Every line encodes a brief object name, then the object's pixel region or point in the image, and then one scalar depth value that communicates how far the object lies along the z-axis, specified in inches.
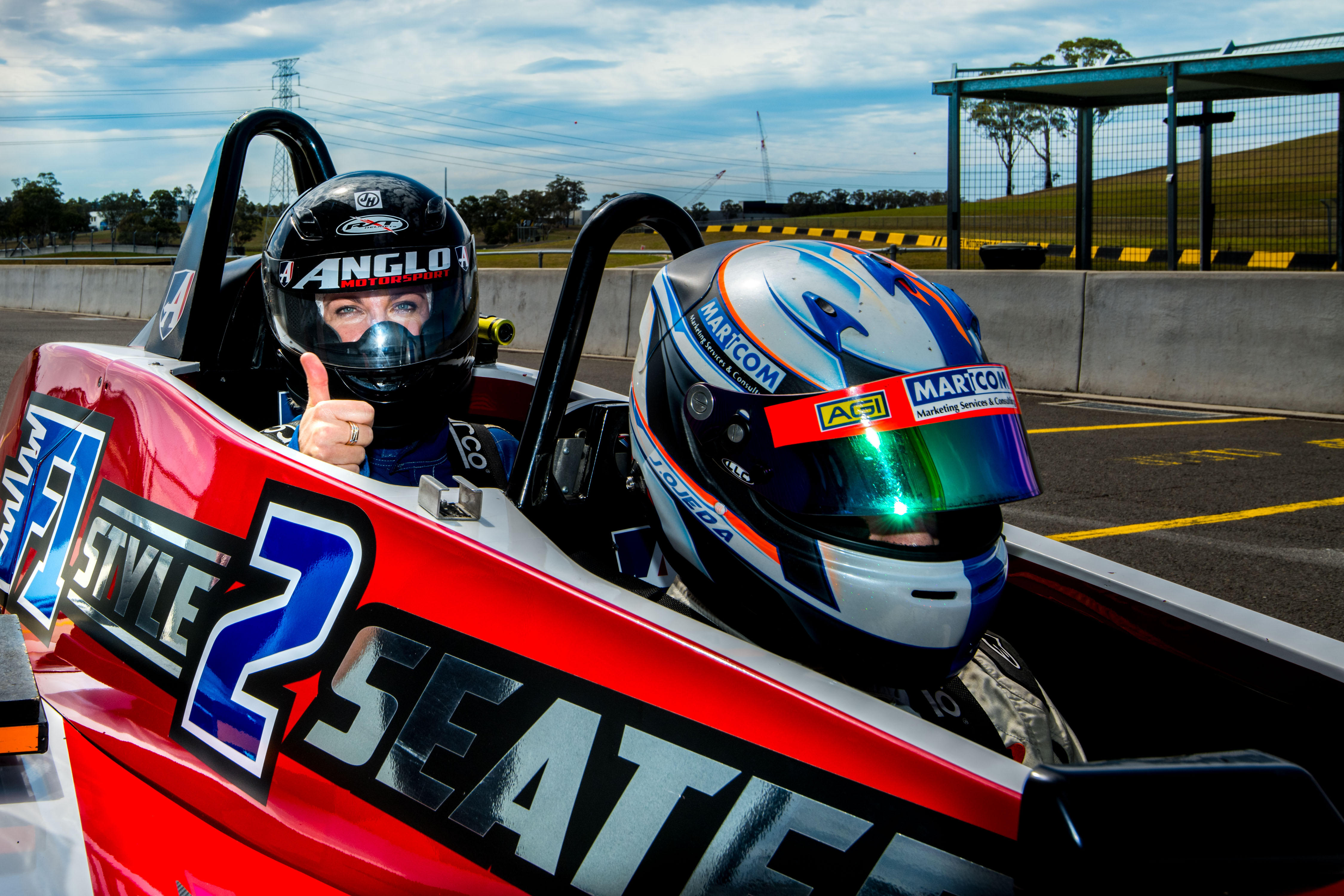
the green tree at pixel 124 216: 3671.5
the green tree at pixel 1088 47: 1282.7
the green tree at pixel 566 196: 2476.6
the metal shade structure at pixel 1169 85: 396.2
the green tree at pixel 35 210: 4884.4
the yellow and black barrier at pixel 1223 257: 437.1
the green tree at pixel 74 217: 4778.5
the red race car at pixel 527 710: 47.2
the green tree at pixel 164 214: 3314.5
